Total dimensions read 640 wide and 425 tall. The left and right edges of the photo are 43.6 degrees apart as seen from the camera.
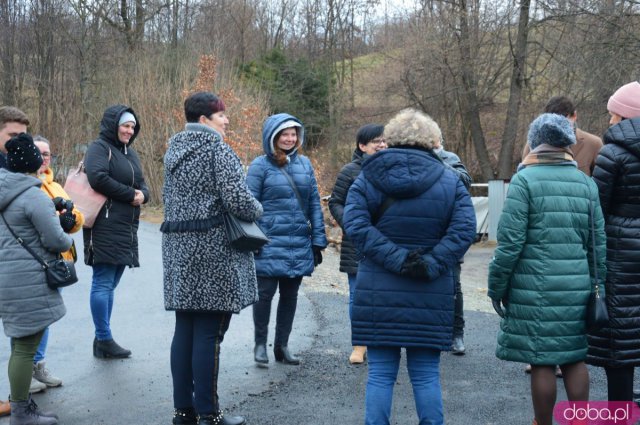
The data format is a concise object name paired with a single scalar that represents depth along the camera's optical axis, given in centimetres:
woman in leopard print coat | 477
